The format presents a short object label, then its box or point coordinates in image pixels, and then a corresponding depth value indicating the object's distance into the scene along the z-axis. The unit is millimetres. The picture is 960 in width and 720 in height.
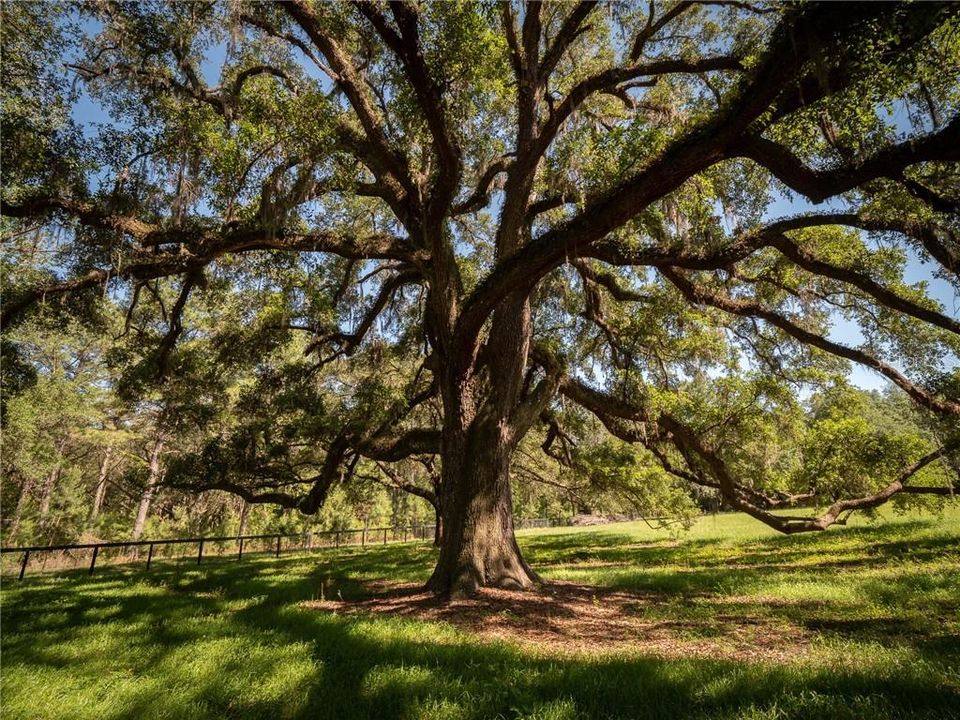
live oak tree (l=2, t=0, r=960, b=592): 4836
